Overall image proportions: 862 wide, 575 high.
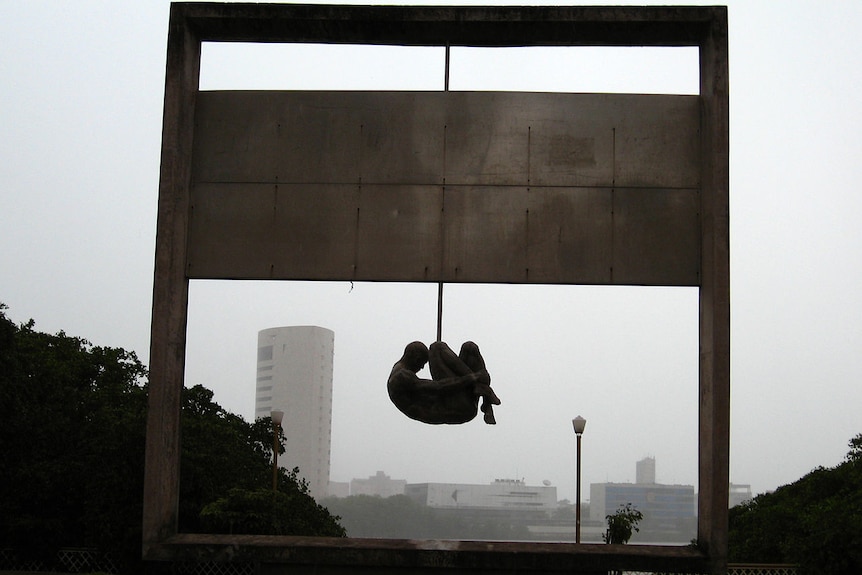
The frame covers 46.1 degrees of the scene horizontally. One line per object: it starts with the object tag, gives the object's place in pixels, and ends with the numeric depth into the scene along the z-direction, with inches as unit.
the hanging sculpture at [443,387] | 386.0
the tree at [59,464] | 959.6
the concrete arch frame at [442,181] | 395.5
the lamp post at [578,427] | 618.1
